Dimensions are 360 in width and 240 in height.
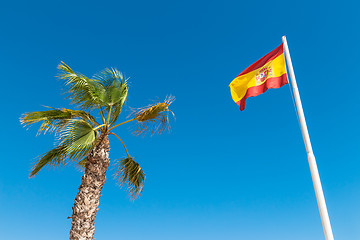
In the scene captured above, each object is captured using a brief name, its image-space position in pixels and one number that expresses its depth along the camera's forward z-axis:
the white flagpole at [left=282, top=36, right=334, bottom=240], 5.32
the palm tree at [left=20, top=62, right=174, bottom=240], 7.86
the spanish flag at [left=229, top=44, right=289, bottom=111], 7.63
